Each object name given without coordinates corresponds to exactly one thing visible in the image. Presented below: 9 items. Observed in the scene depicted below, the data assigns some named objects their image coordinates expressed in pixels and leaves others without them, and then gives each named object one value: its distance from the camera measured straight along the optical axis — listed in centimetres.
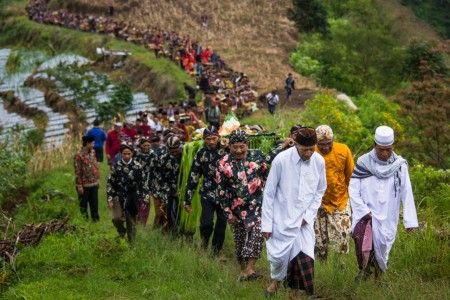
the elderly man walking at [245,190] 1232
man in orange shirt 1230
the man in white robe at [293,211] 1039
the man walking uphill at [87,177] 1836
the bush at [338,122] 2352
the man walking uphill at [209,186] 1324
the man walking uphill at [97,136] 2552
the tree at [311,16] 6749
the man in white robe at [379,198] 1069
